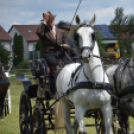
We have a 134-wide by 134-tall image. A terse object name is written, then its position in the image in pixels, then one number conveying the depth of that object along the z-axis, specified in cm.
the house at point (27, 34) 7806
